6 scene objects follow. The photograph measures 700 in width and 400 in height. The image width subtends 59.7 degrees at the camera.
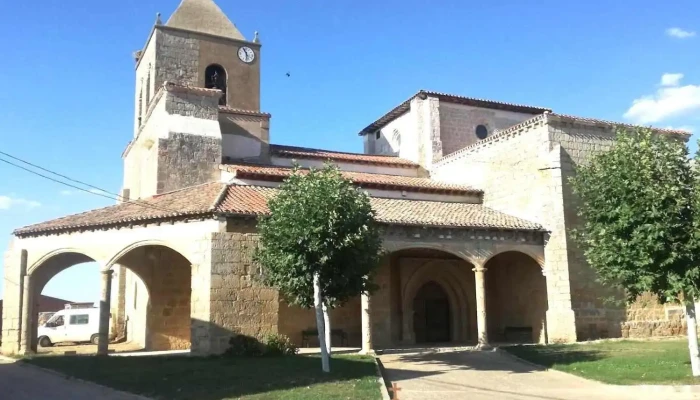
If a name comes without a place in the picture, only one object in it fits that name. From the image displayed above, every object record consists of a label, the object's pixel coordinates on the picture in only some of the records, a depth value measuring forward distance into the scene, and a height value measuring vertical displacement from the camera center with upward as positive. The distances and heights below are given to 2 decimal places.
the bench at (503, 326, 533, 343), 21.16 -1.77
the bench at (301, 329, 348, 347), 18.98 -1.53
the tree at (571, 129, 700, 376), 12.59 +1.32
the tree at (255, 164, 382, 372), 13.27 +0.95
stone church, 16.73 +1.61
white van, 25.44 -1.62
